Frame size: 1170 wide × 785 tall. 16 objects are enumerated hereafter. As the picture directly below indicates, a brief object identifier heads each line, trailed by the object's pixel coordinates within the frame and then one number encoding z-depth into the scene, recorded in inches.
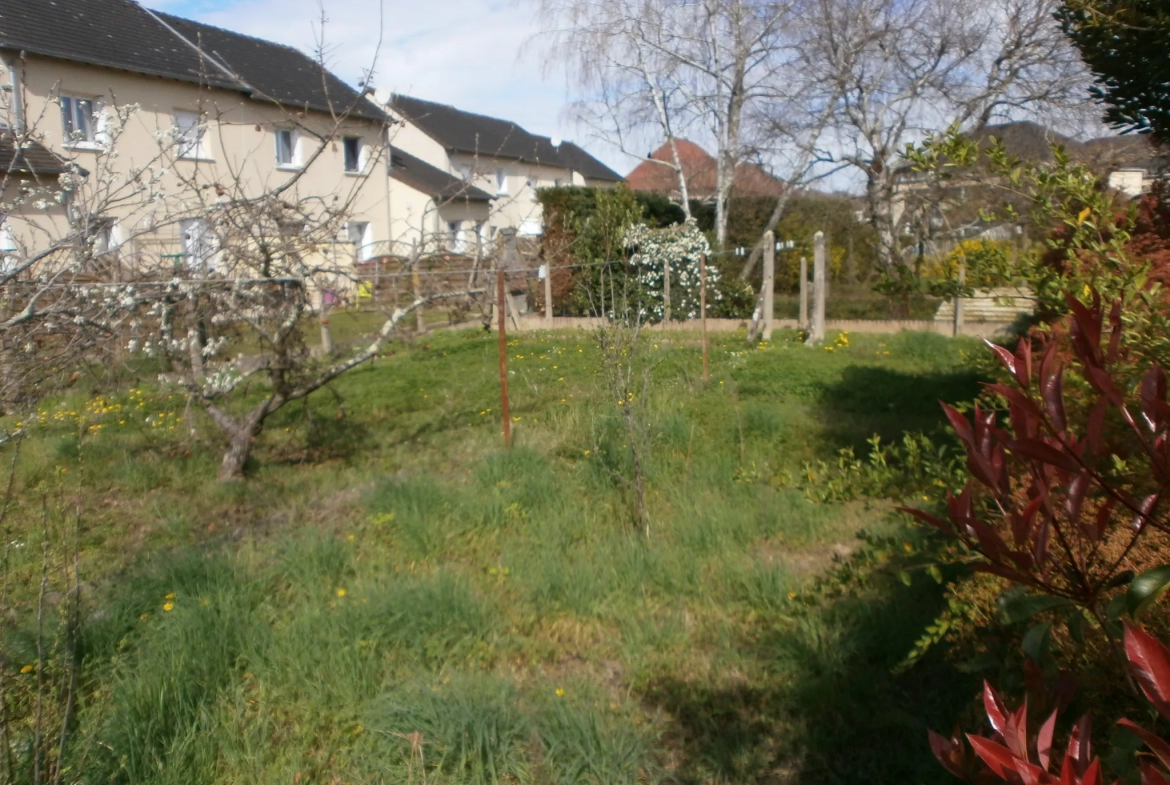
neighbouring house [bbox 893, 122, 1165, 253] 649.0
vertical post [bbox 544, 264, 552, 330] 610.6
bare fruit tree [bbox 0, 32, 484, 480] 222.1
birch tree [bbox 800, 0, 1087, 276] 699.4
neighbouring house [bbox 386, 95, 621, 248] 1137.2
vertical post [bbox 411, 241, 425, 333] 285.1
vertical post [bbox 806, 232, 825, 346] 515.0
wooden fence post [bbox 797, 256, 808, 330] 533.7
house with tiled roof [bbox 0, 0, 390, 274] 679.1
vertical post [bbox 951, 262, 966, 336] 566.9
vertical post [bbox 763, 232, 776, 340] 528.7
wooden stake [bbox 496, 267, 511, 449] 282.5
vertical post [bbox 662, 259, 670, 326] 513.9
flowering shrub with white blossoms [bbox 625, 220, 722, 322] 600.1
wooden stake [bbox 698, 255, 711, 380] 386.8
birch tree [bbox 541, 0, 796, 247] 785.6
